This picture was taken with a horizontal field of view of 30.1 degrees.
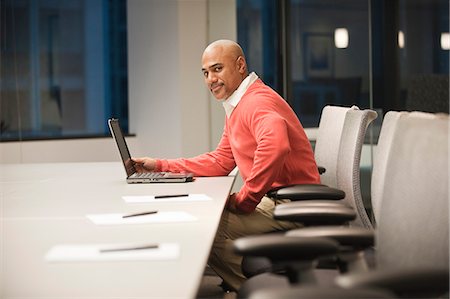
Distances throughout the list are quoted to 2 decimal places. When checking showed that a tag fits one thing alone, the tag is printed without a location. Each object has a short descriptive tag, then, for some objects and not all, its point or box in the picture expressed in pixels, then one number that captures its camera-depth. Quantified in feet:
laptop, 13.03
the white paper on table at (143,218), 8.87
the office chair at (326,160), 11.74
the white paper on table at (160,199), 10.73
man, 11.92
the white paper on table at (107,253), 6.91
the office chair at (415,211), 5.78
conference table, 6.16
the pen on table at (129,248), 7.22
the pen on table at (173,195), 11.12
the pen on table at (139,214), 9.27
